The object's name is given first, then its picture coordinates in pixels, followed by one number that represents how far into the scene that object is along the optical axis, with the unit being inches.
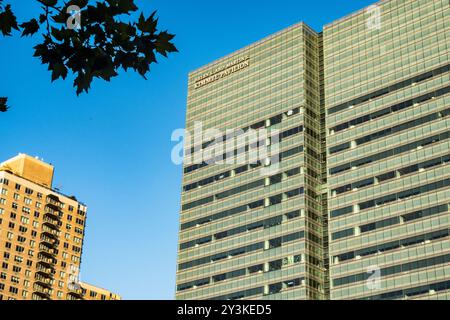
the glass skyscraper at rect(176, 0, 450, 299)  5305.1
